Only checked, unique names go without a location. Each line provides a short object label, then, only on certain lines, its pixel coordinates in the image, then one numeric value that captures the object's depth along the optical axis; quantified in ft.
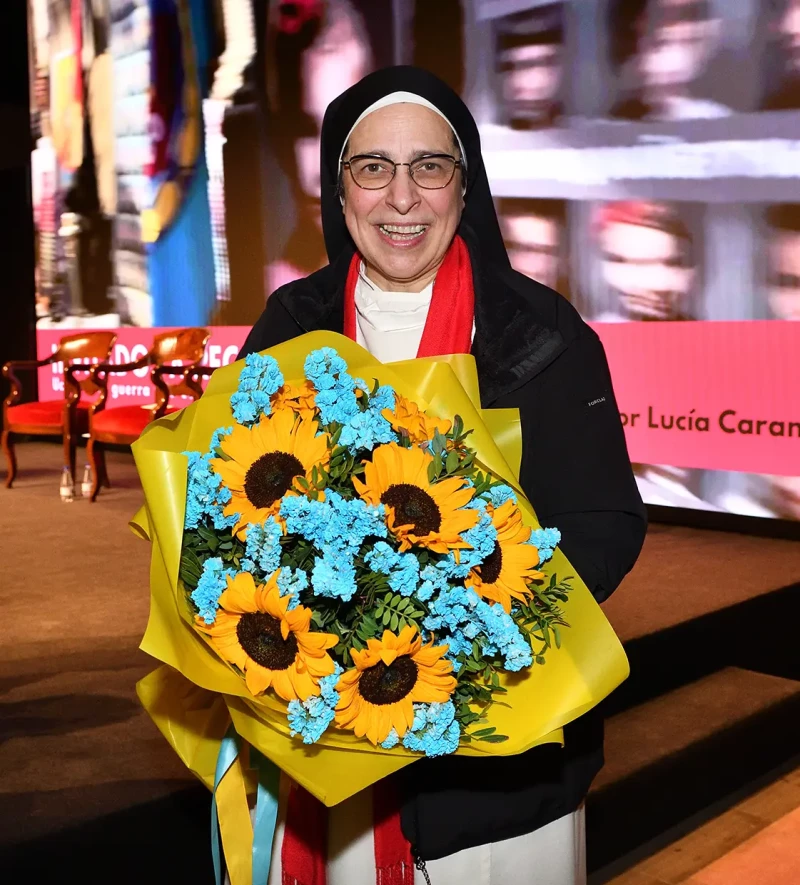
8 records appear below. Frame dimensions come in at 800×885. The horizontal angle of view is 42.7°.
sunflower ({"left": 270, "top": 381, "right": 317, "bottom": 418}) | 3.13
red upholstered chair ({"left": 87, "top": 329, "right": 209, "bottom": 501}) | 21.97
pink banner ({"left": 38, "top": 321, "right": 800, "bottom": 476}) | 16.58
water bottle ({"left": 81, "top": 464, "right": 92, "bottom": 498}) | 22.92
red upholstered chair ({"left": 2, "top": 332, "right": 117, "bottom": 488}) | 22.98
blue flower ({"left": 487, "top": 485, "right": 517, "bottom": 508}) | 3.15
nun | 4.06
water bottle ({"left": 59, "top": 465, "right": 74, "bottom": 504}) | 22.61
